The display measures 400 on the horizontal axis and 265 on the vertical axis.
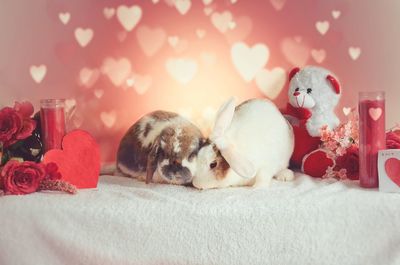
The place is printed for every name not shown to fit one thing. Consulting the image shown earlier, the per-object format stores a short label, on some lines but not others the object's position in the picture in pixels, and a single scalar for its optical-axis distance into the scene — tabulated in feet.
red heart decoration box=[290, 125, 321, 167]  5.88
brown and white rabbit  5.24
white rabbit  5.11
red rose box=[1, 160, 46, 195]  4.89
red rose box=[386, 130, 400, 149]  5.14
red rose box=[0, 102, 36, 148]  5.06
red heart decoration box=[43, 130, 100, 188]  5.14
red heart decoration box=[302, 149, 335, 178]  5.64
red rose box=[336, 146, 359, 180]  5.47
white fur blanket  4.54
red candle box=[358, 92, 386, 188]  4.91
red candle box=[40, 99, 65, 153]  5.27
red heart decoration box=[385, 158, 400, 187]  4.80
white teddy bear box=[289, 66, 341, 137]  5.80
